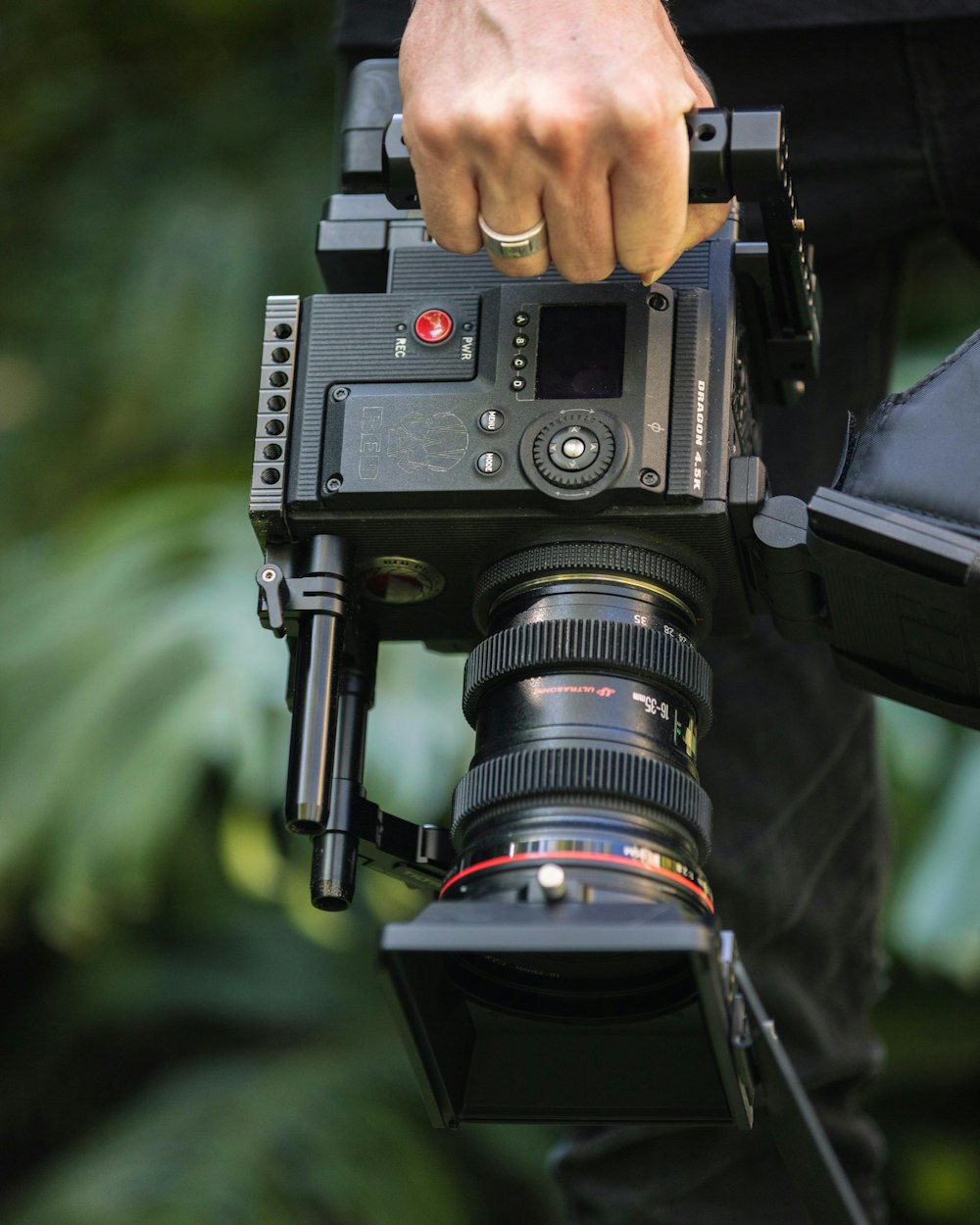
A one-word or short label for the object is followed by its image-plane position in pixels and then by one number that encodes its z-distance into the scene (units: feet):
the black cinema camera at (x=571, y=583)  6.66
